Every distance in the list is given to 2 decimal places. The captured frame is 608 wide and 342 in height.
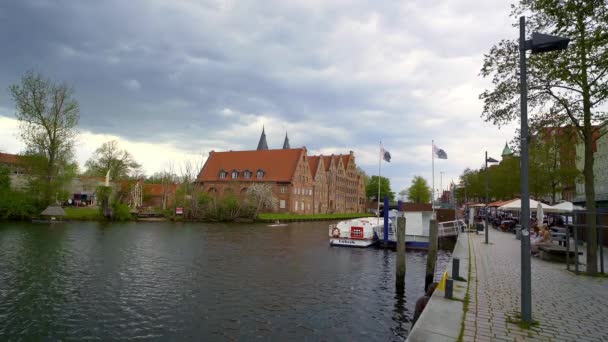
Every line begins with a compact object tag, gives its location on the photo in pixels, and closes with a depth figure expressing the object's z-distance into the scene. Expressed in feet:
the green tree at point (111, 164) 255.29
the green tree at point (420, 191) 409.49
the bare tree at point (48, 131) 156.76
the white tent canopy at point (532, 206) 80.32
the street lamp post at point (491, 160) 75.46
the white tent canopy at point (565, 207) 79.66
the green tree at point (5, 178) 170.57
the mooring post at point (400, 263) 53.62
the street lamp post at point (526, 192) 24.07
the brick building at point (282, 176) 248.93
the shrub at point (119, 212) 180.65
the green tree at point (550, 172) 127.54
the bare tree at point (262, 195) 222.89
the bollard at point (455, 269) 38.14
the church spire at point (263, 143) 322.36
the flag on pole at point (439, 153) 108.37
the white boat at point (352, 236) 98.89
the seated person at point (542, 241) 60.75
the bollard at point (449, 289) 30.73
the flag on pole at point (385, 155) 123.95
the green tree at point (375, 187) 426.84
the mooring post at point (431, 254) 54.85
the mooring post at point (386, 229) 95.50
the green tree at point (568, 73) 38.06
